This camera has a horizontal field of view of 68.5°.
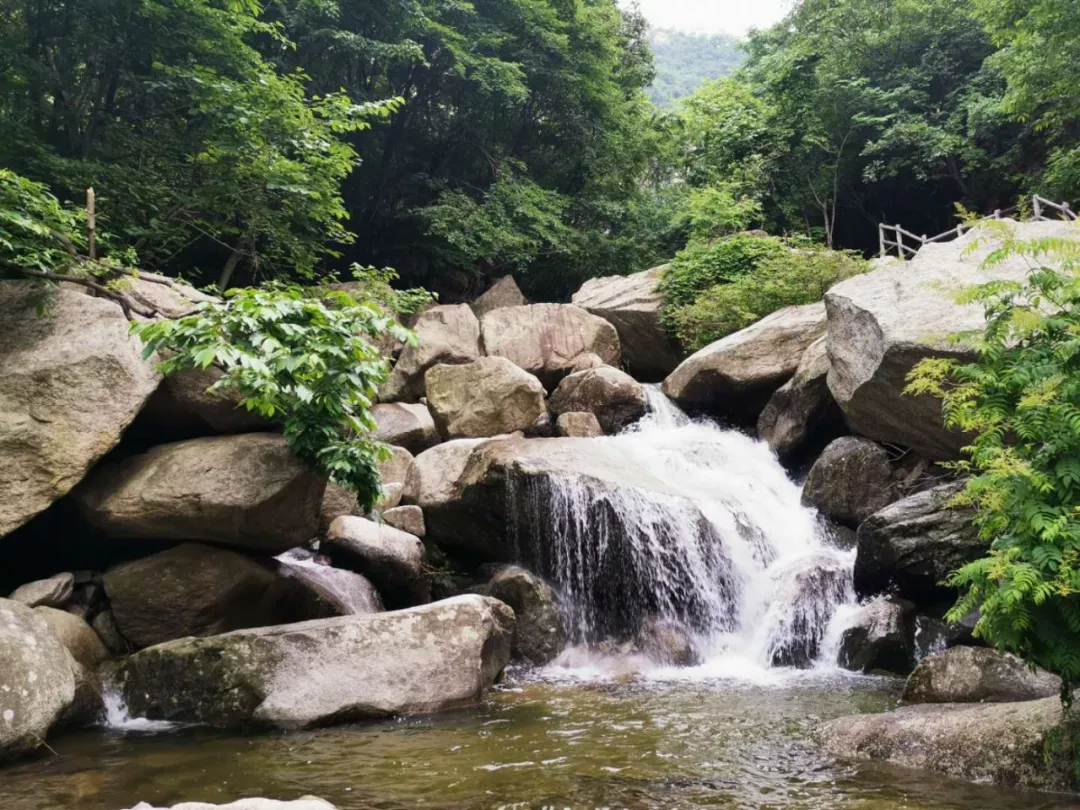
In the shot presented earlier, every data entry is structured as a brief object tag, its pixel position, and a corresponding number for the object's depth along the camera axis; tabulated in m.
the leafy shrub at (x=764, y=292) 16.84
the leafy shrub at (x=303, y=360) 7.21
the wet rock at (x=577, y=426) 14.63
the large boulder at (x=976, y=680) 6.39
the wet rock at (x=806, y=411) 13.35
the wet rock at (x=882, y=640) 8.92
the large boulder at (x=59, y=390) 7.59
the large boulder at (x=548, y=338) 18.30
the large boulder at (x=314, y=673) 6.88
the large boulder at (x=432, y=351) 18.02
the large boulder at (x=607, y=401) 15.82
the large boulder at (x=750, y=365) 14.47
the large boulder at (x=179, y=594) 8.38
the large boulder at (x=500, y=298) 23.14
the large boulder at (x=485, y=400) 14.59
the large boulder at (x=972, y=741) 4.89
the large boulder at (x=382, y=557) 10.54
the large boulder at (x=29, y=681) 5.95
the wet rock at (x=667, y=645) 9.74
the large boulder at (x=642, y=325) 19.48
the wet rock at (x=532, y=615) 10.09
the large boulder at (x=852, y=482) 11.82
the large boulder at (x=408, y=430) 15.36
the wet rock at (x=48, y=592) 8.00
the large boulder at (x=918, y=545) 9.03
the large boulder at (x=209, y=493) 8.03
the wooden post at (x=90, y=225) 8.84
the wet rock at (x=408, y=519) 11.63
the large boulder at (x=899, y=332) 9.48
